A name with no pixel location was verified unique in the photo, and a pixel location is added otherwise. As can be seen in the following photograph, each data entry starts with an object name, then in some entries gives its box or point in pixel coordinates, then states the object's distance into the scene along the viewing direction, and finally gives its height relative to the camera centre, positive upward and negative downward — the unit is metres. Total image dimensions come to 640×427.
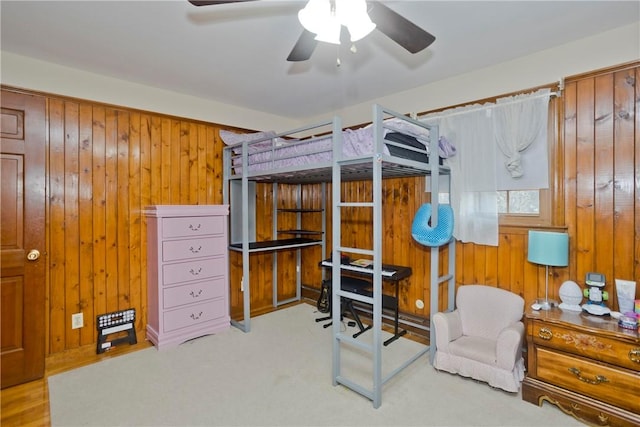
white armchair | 2.19 -0.98
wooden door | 2.38 -0.20
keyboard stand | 2.90 -0.84
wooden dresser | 1.82 -0.97
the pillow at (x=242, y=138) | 3.40 +0.83
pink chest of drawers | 2.94 -0.60
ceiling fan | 1.47 +0.95
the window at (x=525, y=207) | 2.48 +0.03
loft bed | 2.13 +0.38
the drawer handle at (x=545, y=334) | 2.08 -0.82
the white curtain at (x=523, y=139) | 2.44 +0.57
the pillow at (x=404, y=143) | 2.37 +0.54
